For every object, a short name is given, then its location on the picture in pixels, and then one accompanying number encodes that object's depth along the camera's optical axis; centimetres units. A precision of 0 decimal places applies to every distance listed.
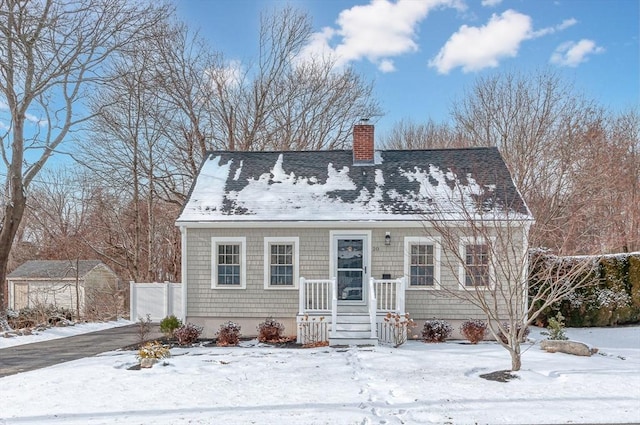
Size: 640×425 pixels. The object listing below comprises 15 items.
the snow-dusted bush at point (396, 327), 1083
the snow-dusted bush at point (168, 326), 1142
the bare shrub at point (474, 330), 1121
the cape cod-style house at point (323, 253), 1170
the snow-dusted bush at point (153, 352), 877
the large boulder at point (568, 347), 959
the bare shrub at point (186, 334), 1112
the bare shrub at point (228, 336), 1105
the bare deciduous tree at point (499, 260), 779
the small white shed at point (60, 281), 2250
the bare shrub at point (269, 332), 1140
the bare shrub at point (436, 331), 1128
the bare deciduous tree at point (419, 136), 2867
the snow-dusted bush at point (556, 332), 1023
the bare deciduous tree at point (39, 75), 1373
